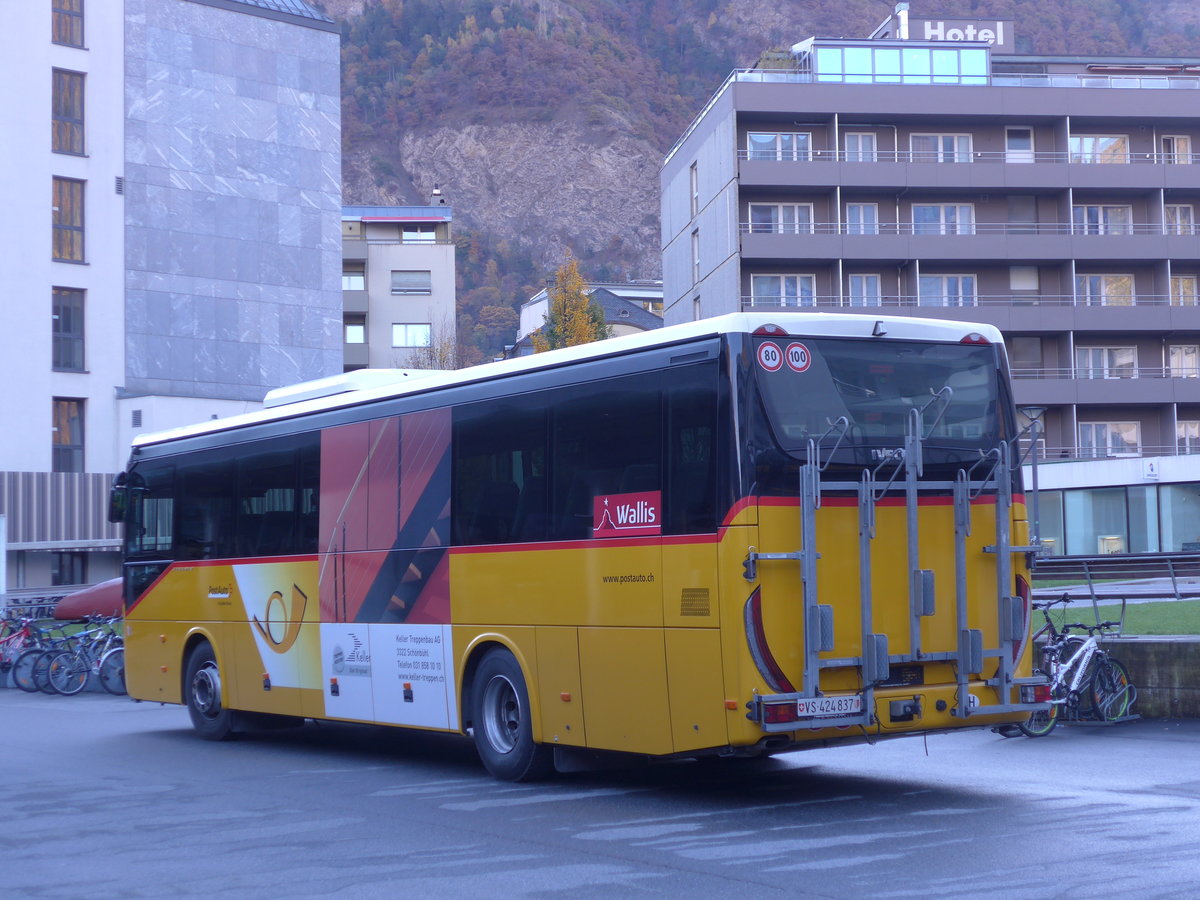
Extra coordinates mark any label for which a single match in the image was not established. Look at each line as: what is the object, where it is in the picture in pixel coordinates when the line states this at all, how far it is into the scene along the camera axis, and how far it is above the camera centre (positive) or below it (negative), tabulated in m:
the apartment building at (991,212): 59.97 +13.63
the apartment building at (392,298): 86.62 +15.11
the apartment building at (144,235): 50.94 +11.95
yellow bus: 10.17 +0.16
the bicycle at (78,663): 24.85 -1.31
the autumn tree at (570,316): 77.50 +12.67
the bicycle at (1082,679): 14.76 -1.13
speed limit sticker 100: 10.48 +1.38
